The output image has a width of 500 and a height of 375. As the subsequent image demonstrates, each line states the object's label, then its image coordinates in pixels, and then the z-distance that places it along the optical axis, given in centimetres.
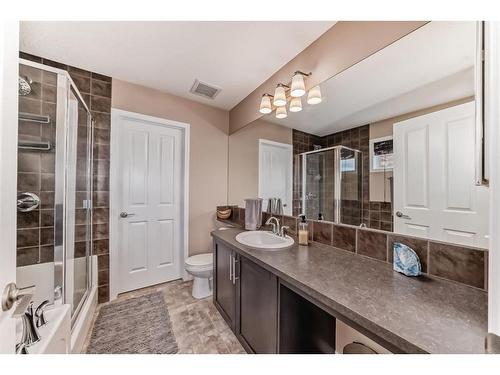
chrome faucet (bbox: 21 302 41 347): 82
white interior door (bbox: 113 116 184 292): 214
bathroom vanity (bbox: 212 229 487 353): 60
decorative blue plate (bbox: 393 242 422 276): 93
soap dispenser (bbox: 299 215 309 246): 148
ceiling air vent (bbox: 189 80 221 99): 214
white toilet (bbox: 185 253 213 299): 200
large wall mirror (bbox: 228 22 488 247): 87
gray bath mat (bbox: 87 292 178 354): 138
